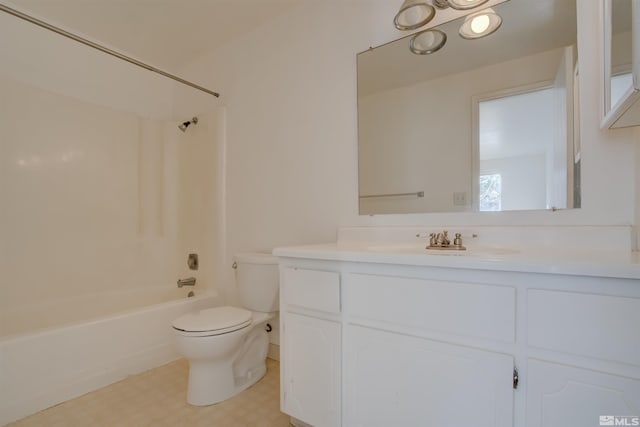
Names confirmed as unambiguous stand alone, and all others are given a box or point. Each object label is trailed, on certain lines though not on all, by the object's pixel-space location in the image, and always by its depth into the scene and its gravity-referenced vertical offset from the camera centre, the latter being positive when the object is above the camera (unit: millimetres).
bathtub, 1414 -752
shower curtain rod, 1402 +973
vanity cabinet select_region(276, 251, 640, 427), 725 -408
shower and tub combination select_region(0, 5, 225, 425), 1620 +17
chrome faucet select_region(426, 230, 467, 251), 1224 -130
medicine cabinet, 673 +426
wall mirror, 1202 +446
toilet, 1463 -650
